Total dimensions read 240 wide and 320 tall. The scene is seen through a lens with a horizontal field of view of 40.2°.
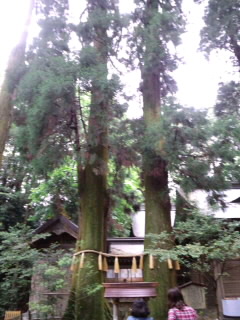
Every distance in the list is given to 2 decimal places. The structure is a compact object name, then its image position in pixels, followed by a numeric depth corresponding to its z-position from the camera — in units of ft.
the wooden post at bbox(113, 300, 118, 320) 17.51
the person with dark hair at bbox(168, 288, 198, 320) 12.87
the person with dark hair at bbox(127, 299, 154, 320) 12.87
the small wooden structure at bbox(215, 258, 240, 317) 31.68
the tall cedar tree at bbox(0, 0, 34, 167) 26.32
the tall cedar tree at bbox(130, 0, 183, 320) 22.91
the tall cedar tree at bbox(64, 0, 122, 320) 23.67
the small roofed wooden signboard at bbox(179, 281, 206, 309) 26.91
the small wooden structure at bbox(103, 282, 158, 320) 17.44
